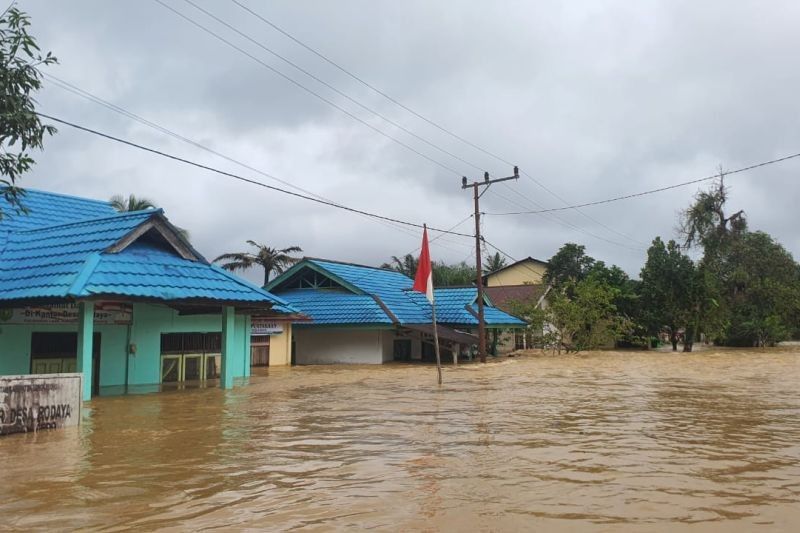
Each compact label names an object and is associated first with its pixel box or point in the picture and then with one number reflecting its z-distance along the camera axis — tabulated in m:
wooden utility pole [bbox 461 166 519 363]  28.58
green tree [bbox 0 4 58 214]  9.48
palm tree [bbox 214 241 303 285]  51.00
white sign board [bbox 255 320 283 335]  27.53
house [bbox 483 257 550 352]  42.44
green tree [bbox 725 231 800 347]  45.13
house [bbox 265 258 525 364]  29.95
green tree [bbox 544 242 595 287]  48.50
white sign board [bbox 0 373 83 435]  9.77
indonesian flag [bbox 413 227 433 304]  17.89
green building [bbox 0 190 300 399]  14.26
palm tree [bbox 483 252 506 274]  62.75
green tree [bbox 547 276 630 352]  36.31
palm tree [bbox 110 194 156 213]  37.47
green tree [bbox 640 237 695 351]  40.41
